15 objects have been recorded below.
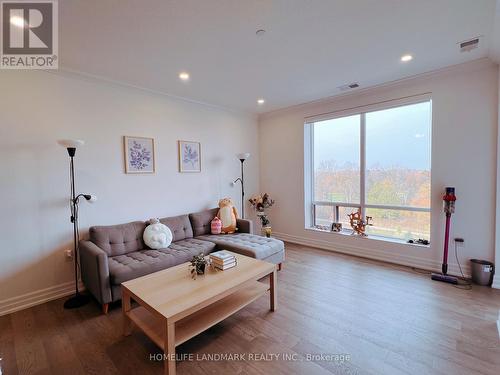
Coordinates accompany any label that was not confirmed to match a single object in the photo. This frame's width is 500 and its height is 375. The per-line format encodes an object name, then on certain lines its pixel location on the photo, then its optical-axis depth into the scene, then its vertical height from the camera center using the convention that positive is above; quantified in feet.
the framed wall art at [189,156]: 12.97 +1.50
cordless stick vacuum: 9.84 -1.70
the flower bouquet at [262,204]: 15.86 -1.38
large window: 11.40 +0.76
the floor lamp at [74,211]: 8.27 -1.04
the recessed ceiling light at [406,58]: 8.95 +4.73
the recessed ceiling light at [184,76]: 9.93 +4.56
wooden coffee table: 5.42 -2.85
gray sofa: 7.94 -2.76
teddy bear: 13.08 -1.79
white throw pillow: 10.30 -2.28
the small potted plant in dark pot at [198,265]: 7.30 -2.50
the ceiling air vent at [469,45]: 8.00 +4.71
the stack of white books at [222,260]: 7.75 -2.52
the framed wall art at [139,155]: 10.94 +1.37
